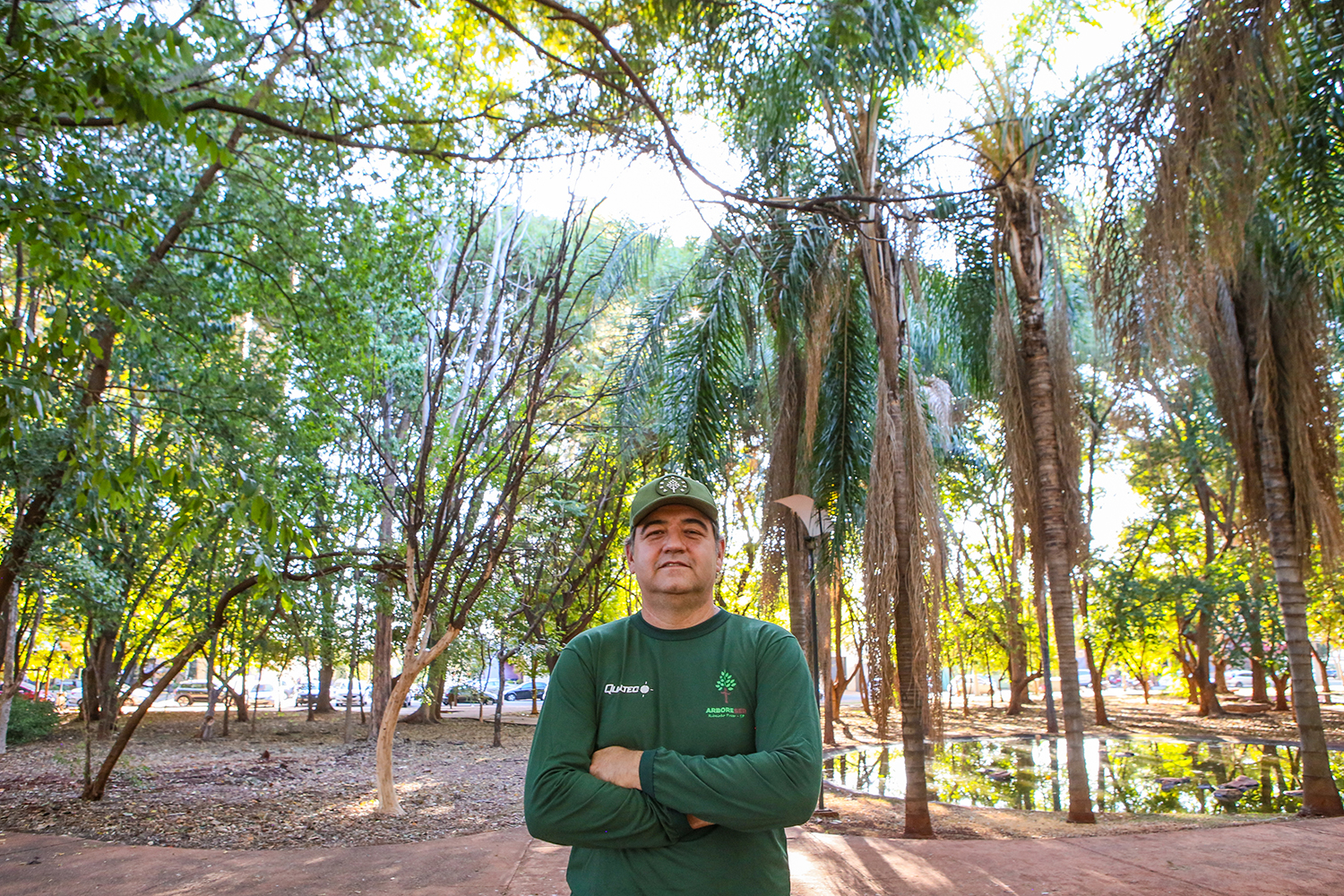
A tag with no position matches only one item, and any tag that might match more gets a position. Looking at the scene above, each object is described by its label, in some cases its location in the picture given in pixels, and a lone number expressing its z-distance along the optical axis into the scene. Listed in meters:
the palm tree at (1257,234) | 4.42
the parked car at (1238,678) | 42.12
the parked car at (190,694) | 32.21
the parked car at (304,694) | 22.73
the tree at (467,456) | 7.09
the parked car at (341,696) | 28.10
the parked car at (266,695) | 37.21
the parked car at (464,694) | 18.33
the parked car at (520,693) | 33.66
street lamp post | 8.52
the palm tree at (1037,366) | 8.66
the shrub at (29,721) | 15.78
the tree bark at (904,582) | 7.54
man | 1.82
